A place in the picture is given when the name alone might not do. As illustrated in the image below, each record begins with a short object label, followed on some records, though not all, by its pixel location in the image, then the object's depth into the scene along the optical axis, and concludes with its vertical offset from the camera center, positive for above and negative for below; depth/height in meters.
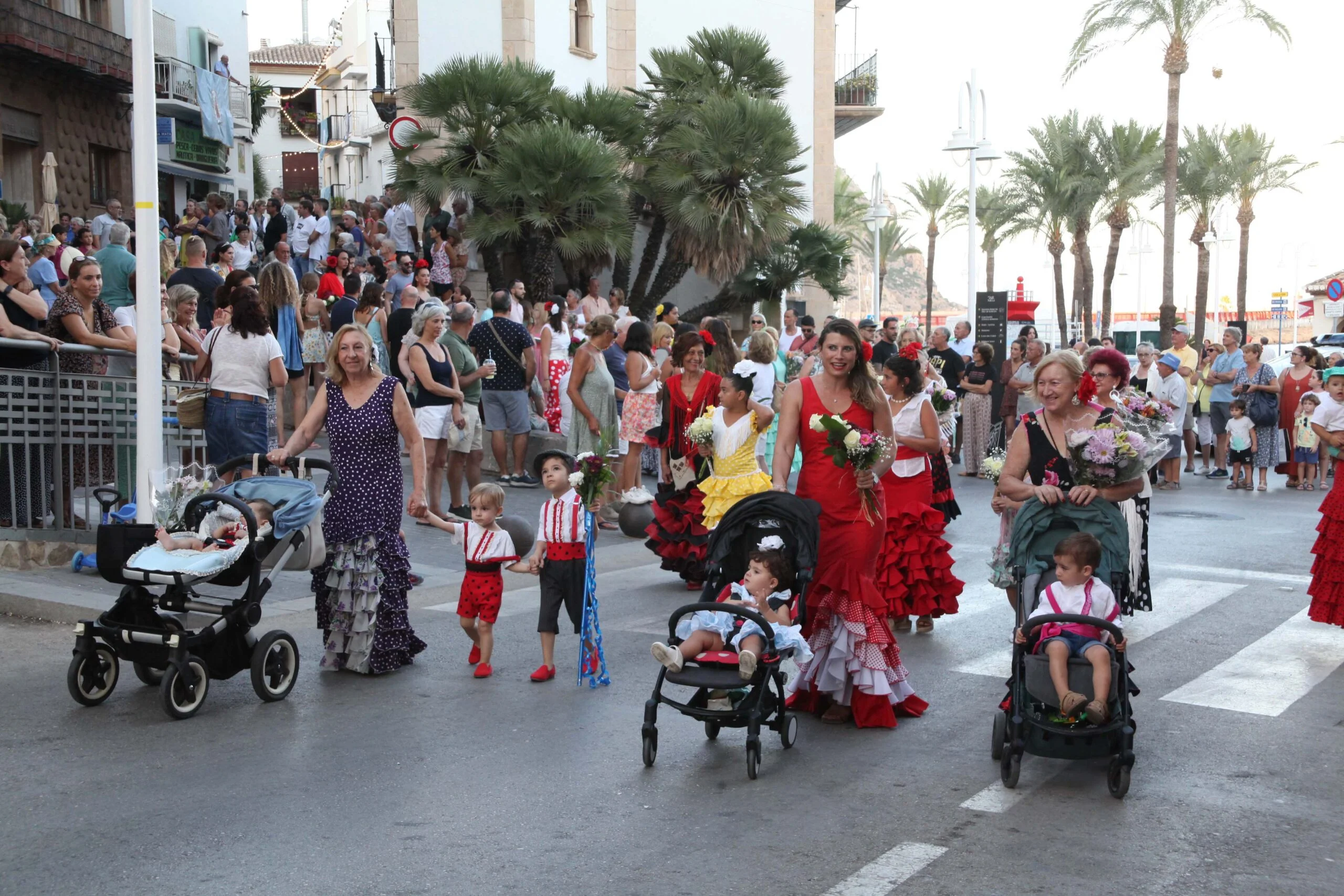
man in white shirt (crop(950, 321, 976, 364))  23.38 +0.54
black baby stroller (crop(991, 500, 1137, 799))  5.79 -1.54
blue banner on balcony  39.56 +7.87
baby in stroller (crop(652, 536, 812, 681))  6.24 -1.18
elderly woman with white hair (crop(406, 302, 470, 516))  12.02 -0.21
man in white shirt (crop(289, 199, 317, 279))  24.42 +2.48
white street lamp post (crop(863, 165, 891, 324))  38.62 +4.68
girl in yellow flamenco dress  9.56 -0.57
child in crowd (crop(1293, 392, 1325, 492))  15.69 -0.95
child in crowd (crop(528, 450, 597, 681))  7.77 -1.09
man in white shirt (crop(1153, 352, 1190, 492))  19.06 -0.34
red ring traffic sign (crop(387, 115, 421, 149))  26.11 +4.60
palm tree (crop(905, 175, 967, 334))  62.69 +7.92
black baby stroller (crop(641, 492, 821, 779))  6.09 -1.19
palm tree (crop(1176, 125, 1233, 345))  52.12 +7.77
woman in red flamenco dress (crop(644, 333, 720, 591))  10.59 -0.83
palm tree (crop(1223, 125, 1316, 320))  52.72 +8.06
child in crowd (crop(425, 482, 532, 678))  7.80 -1.12
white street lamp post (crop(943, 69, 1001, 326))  28.47 +4.83
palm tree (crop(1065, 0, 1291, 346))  37.28 +9.63
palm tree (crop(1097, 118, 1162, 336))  48.06 +7.31
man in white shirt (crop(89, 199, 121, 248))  21.81 +2.50
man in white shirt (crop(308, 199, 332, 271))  24.20 +2.43
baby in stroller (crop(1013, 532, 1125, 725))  5.82 -1.12
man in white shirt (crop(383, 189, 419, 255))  24.62 +2.64
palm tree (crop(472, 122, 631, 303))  24.22 +3.20
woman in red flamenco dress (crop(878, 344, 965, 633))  9.18 -1.09
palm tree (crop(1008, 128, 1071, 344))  49.84 +7.08
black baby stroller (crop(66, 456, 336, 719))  6.82 -1.26
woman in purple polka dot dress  7.78 -0.80
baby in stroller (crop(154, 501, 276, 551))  6.97 -0.88
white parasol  28.98 +4.17
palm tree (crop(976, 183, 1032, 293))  52.38 +6.25
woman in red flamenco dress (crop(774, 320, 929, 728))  6.80 -0.94
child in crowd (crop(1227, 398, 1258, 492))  19.31 -1.08
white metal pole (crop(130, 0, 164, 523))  9.30 +0.77
